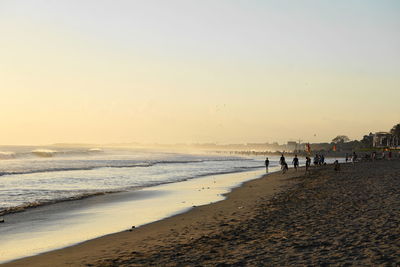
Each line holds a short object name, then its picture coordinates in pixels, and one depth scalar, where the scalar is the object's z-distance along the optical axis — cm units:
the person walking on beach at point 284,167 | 4127
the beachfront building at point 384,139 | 15321
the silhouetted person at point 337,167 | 3856
